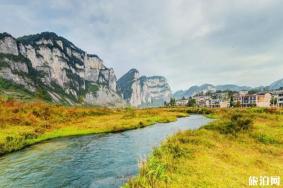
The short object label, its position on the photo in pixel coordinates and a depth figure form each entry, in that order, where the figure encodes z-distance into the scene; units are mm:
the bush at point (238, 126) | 32312
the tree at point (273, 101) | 171500
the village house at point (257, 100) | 174250
